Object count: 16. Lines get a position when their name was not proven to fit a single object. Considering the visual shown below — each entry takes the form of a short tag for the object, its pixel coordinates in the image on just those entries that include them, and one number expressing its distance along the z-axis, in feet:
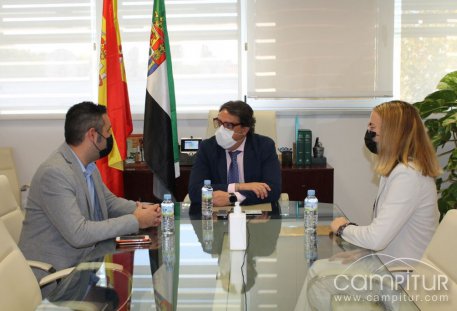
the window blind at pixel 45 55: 16.93
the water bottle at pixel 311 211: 9.19
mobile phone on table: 8.59
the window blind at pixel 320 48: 16.53
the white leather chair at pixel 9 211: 9.49
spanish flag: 14.75
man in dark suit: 11.95
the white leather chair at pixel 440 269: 6.65
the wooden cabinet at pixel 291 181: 15.65
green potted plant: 14.90
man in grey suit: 8.74
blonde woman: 8.43
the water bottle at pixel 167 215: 9.07
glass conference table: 6.29
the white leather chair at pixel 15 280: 6.59
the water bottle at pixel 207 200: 10.30
